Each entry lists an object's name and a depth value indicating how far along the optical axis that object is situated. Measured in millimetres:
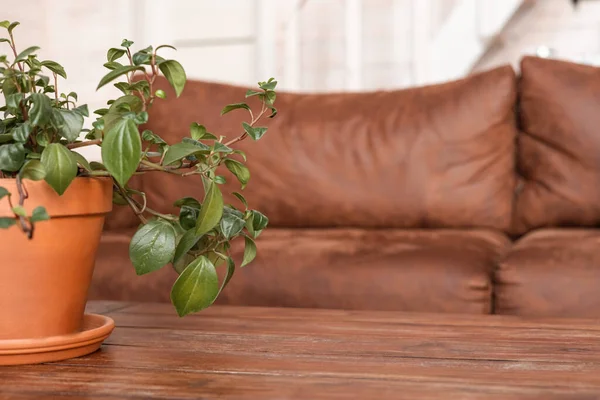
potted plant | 1487
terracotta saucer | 1515
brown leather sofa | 3199
